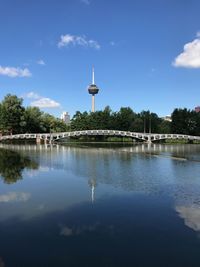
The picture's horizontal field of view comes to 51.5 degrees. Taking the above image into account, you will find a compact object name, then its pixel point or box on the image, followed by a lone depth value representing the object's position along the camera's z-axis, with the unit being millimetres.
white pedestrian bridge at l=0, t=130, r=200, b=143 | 48893
